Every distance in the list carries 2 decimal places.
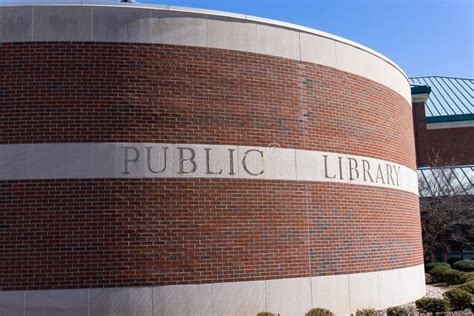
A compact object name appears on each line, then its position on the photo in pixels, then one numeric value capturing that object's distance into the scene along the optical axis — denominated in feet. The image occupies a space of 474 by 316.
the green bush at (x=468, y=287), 43.42
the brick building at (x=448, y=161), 89.71
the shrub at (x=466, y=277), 57.01
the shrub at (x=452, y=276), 60.70
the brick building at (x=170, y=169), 32.60
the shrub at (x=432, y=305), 37.29
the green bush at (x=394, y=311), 35.28
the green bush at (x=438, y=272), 64.49
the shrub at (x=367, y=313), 34.06
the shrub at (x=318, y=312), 32.58
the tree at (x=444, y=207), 86.79
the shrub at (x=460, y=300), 39.01
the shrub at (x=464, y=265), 74.59
